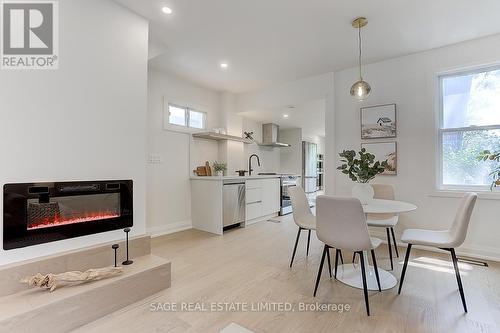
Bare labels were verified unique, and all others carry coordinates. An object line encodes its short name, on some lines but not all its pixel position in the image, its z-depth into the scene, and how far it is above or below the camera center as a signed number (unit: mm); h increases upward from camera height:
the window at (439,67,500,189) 2896 +516
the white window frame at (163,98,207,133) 3938 +868
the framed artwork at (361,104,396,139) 3381 +667
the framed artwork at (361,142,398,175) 3359 +209
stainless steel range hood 6452 +928
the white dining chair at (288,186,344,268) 2596 -481
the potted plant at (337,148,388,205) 2250 -41
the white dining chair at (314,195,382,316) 1746 -430
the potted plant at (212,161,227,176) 4561 +20
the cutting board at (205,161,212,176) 4527 +3
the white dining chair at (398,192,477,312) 1853 -591
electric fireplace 1685 -318
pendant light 2529 +859
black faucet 5578 +91
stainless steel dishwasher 3963 -570
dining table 1984 -1039
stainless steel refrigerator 7855 +74
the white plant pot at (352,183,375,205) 2311 -235
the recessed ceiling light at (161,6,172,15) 2352 +1584
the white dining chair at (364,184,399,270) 2590 -551
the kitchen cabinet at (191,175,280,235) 3926 -582
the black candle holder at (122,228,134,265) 2074 -799
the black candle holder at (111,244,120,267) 1907 -610
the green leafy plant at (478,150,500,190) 2750 +65
